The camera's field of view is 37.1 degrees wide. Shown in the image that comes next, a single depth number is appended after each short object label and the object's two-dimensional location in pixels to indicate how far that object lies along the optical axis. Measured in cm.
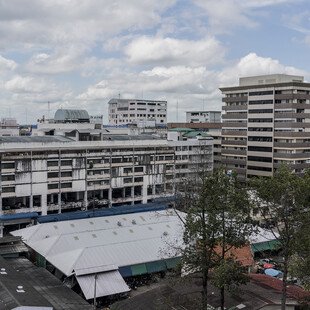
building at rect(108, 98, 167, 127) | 14000
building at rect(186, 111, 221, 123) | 12562
